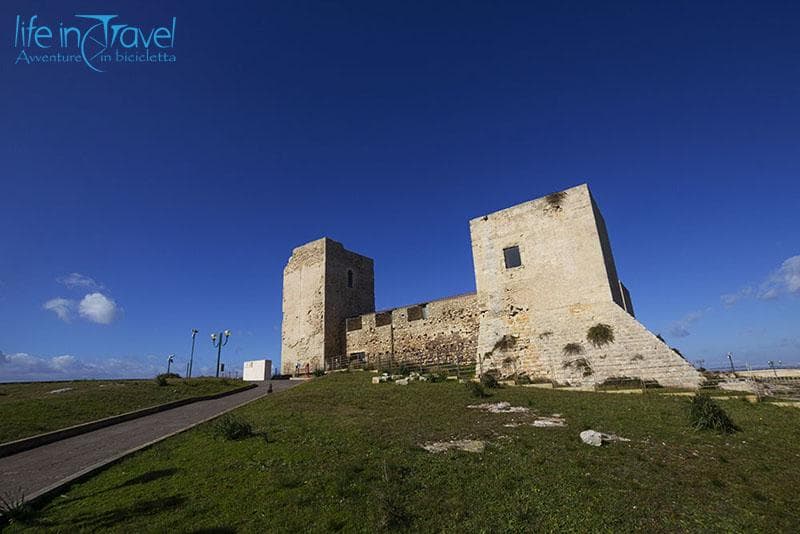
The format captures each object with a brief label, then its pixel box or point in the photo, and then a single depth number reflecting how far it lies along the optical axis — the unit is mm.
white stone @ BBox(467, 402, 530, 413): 11180
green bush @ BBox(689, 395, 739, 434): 8483
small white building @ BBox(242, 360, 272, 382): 29453
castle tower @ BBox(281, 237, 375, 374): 31781
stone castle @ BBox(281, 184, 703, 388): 15820
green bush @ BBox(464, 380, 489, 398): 13288
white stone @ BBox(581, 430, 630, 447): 7602
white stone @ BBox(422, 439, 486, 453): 7596
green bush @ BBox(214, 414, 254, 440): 9144
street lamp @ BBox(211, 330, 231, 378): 30967
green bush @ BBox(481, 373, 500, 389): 15356
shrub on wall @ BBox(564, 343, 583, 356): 16812
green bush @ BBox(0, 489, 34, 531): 5613
